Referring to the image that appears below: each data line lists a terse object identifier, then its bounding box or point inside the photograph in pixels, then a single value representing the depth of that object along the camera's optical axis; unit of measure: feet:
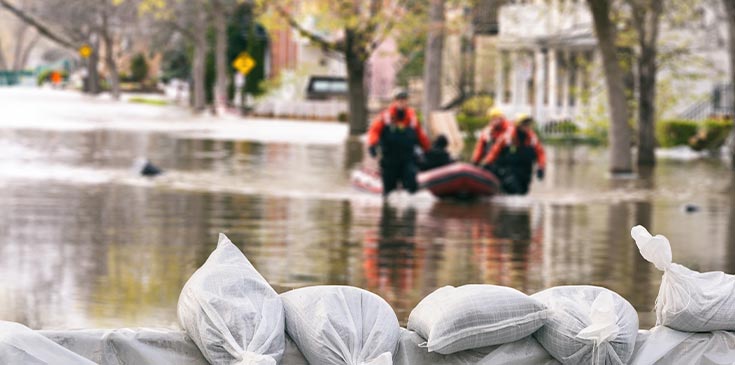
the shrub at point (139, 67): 381.81
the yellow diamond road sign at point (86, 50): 313.32
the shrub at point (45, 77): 437.99
